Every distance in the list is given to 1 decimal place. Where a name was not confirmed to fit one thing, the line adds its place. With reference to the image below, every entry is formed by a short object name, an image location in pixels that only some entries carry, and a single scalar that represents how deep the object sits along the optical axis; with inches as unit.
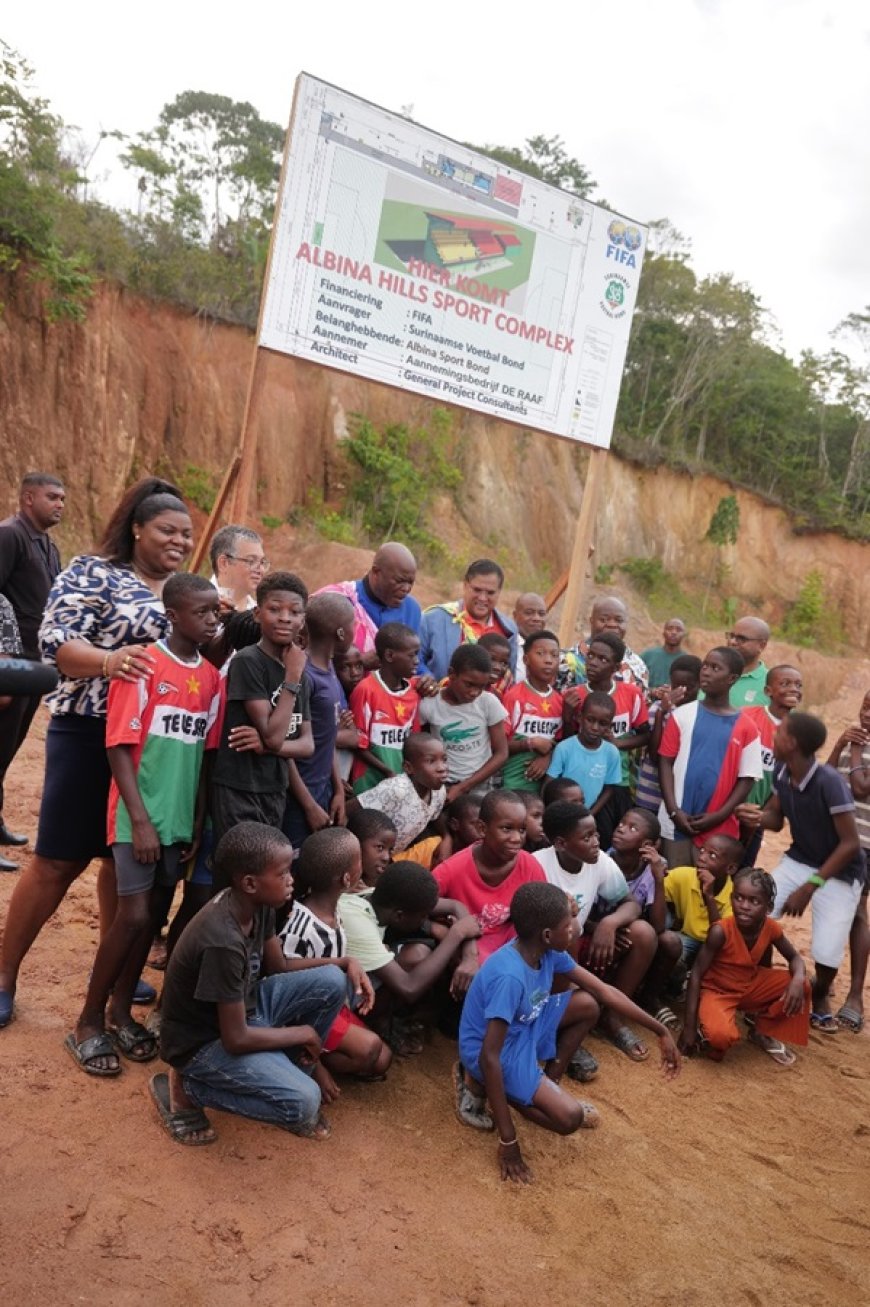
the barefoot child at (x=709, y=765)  204.4
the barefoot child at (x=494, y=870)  157.1
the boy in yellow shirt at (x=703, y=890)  187.5
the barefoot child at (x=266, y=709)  137.6
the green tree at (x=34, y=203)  456.1
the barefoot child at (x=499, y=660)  203.6
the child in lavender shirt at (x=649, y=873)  182.4
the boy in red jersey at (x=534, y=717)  201.3
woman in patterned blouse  133.1
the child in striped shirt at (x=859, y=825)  211.5
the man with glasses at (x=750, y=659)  234.7
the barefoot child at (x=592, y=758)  197.8
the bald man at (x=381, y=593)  188.2
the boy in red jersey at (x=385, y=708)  177.6
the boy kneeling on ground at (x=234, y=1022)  119.6
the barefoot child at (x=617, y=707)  203.2
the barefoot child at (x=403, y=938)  147.3
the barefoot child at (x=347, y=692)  174.9
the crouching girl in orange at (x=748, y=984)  181.0
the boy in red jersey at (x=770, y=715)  217.6
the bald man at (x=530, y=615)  230.7
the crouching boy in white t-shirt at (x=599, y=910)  167.0
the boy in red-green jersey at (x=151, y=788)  129.4
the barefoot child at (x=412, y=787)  171.5
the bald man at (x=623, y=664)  223.8
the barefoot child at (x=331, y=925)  139.6
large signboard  262.5
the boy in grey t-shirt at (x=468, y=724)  185.0
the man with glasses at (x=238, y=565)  164.1
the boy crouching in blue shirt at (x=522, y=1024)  134.0
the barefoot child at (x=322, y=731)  156.3
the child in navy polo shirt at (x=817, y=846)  202.2
